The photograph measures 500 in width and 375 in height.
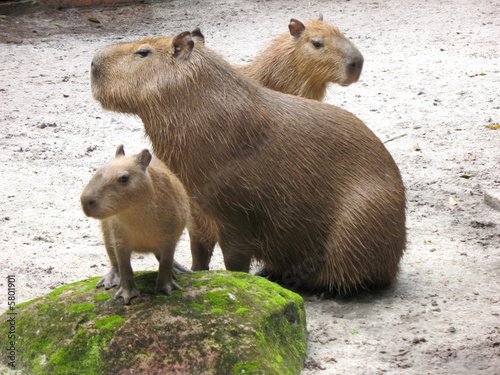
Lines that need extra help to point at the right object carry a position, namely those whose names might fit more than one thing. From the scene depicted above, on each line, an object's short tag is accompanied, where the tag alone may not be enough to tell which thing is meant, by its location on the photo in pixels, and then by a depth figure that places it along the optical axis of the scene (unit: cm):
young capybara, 568
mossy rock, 602
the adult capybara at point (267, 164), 759
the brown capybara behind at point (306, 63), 1052
